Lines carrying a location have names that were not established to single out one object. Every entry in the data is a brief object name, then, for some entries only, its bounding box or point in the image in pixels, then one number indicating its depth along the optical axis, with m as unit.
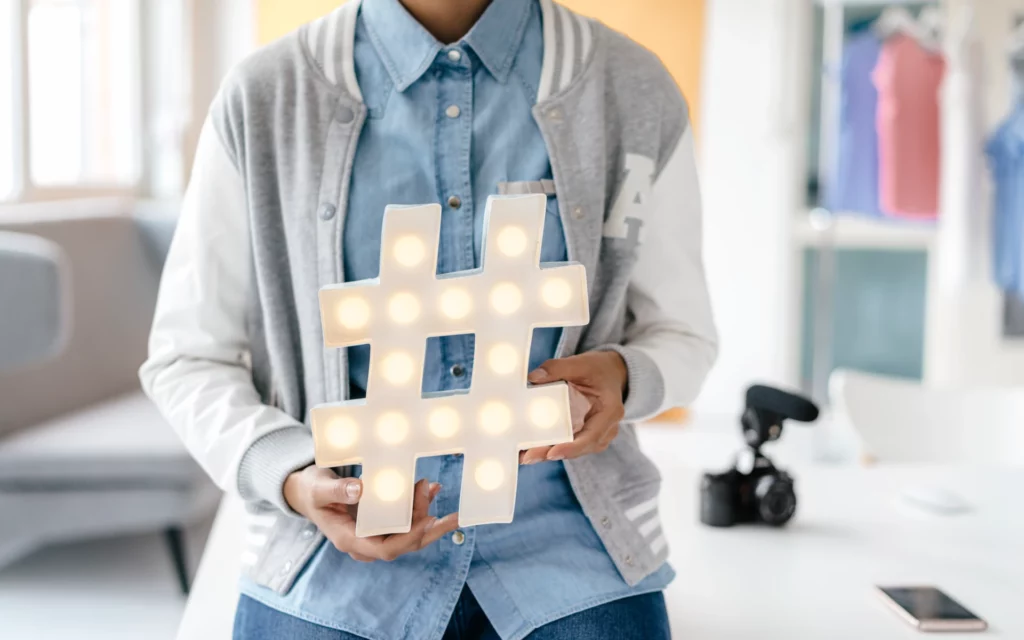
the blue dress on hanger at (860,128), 3.87
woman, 0.95
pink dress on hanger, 3.72
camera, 1.42
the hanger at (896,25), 3.80
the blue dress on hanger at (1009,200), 3.37
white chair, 2.14
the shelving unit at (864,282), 4.30
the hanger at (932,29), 3.78
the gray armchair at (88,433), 2.33
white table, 1.14
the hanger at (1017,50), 3.32
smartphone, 1.12
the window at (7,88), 3.09
